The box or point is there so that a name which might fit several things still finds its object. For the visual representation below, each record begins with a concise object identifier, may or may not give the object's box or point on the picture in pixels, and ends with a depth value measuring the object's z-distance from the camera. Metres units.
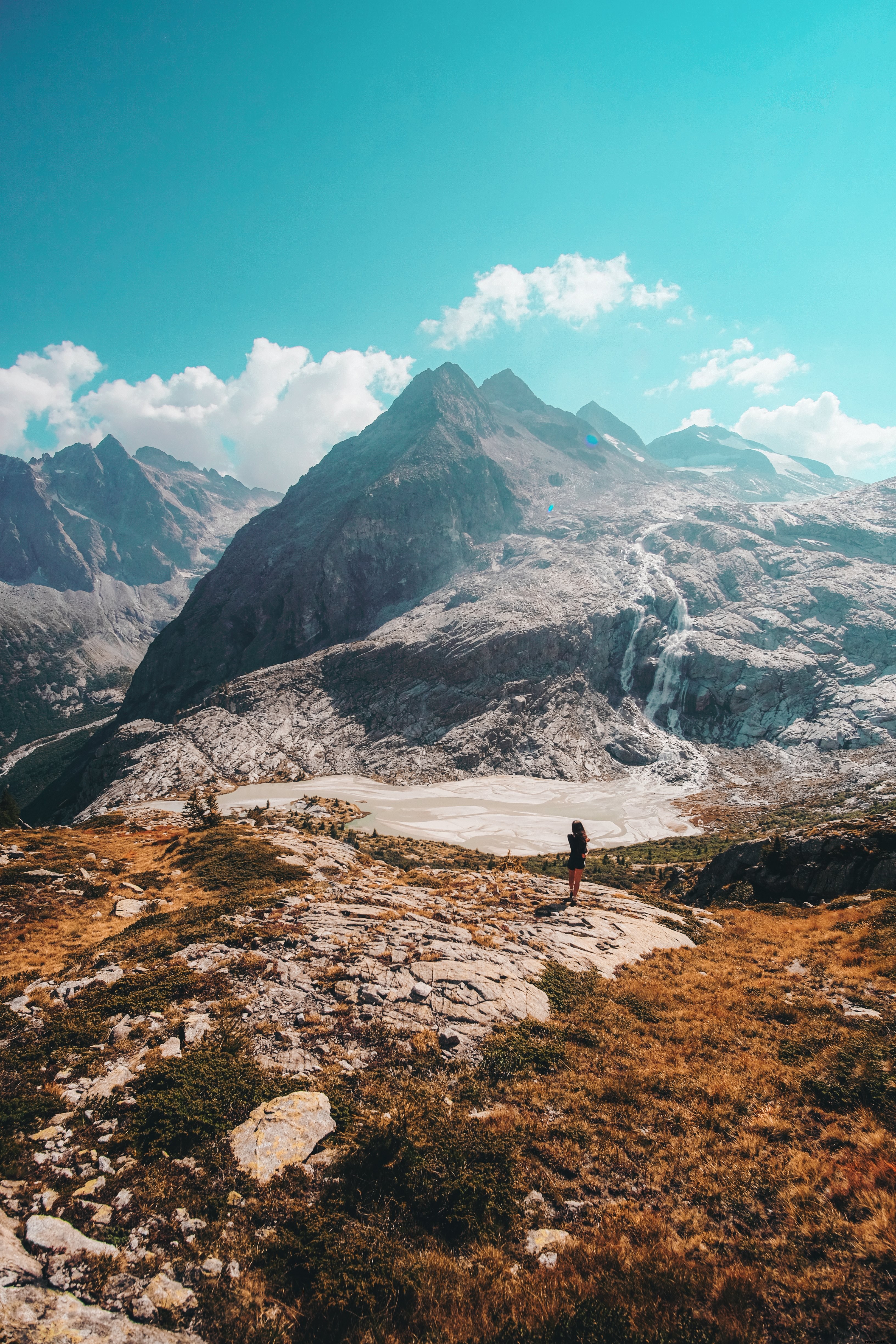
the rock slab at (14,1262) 5.31
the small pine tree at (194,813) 42.64
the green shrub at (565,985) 12.85
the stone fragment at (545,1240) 6.38
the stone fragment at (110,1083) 8.49
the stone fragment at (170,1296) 5.42
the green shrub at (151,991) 10.84
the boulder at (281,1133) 7.50
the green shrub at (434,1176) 6.77
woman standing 20.30
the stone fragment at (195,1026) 10.05
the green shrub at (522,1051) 10.12
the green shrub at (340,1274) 5.38
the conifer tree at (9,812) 48.72
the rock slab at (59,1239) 5.75
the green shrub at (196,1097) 7.68
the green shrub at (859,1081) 8.58
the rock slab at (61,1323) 4.88
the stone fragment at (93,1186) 6.59
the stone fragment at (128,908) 19.86
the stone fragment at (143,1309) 5.26
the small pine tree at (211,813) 40.12
